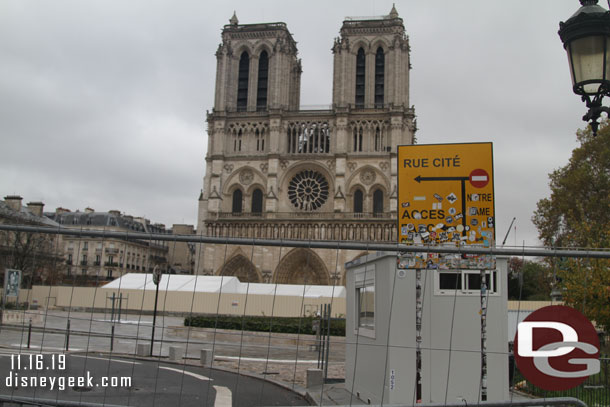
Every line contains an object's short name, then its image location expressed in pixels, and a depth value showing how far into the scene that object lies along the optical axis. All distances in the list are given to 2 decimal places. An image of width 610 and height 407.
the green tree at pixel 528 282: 35.92
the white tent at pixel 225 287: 31.34
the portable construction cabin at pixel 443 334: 7.32
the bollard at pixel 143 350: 14.25
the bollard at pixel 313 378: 10.40
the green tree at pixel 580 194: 27.84
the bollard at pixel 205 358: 12.89
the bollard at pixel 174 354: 13.66
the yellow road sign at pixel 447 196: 6.76
